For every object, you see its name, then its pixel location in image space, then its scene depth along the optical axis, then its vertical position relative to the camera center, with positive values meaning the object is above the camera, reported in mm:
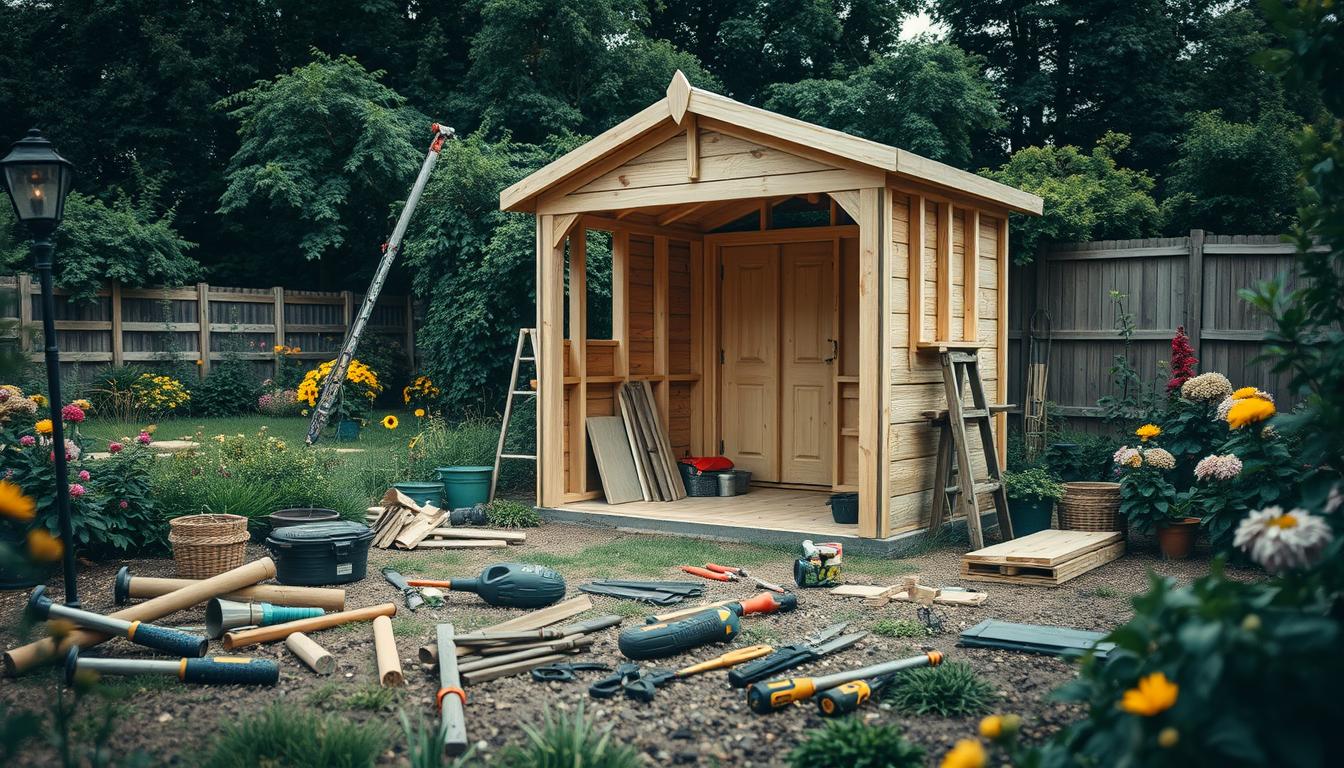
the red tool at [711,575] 6841 -1433
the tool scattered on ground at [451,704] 3773 -1338
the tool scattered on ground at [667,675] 4465 -1412
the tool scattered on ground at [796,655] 4633 -1403
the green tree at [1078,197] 10789 +1669
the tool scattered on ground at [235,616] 5258 -1292
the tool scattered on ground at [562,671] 4699 -1419
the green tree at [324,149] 17953 +3610
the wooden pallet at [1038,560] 6773 -1366
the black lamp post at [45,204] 5453 +798
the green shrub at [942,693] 4266 -1395
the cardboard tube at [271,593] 5691 -1269
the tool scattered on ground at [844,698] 4195 -1374
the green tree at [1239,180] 12703 +2062
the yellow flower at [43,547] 2275 -407
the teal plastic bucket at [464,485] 9320 -1137
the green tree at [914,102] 17469 +4227
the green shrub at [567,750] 3480 -1323
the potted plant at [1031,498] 8164 -1138
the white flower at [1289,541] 2475 -450
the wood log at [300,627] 5086 -1355
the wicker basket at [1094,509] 7914 -1181
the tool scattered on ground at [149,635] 4816 -1258
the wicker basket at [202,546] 6398 -1135
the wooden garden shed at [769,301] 7734 +473
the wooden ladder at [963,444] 7895 -707
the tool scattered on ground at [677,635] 4977 -1342
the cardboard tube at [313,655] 4762 -1359
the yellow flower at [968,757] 2148 -824
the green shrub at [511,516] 8905 -1357
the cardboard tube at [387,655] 4559 -1338
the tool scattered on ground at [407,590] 6031 -1389
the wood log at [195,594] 5250 -1231
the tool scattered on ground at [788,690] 4248 -1361
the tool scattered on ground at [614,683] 4473 -1410
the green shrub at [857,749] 3582 -1348
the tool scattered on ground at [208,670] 4477 -1324
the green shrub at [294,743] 3561 -1321
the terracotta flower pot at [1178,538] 7488 -1325
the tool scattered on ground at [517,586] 6027 -1312
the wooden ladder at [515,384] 9750 -266
